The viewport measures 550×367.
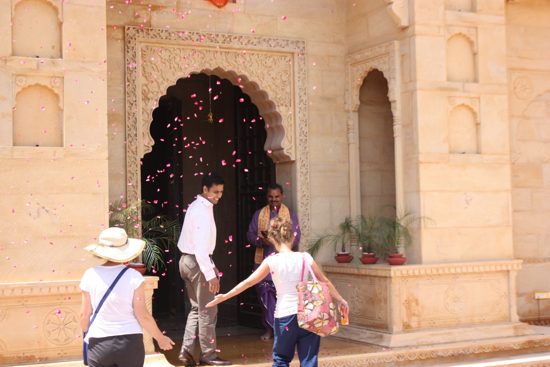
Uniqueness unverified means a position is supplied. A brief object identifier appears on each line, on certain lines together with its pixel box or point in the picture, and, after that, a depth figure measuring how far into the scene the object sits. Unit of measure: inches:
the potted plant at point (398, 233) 266.5
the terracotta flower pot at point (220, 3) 282.4
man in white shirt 218.5
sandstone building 212.4
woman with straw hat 141.2
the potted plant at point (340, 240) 284.2
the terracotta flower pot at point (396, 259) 257.8
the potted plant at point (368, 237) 270.8
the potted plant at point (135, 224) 229.3
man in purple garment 279.1
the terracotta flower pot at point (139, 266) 227.0
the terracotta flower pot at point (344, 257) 283.9
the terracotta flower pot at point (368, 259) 269.9
